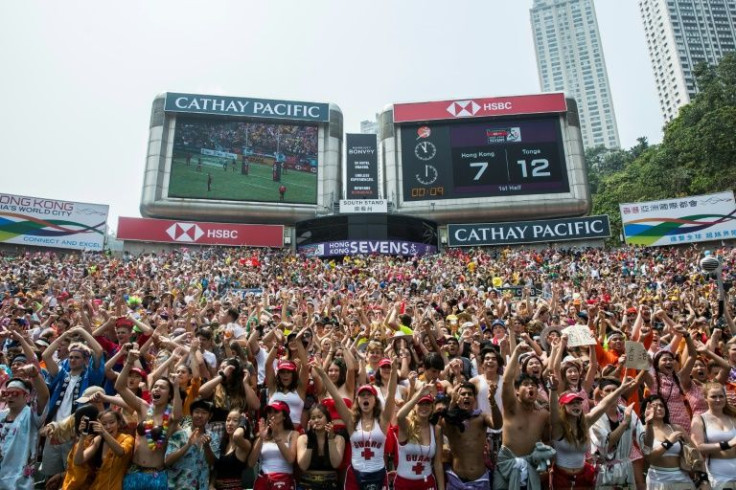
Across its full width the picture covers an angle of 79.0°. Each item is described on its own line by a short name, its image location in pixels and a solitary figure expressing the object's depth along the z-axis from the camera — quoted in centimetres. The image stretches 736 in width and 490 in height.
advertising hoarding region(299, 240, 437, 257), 3309
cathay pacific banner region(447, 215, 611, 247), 3362
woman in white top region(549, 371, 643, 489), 450
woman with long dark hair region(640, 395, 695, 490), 460
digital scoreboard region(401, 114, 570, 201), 3609
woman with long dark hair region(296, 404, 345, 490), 456
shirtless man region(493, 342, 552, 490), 443
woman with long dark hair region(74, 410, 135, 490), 423
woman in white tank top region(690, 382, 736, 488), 462
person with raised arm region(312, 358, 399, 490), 447
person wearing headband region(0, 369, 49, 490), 483
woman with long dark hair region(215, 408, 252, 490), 455
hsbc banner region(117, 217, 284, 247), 3422
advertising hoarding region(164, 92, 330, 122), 3794
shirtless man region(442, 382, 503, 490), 454
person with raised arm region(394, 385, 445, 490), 447
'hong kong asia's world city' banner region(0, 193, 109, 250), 3125
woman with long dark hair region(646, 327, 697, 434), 549
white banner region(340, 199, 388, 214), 3419
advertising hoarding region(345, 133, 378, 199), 3594
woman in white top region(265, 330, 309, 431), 522
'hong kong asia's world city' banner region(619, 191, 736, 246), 3012
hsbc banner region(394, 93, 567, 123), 3719
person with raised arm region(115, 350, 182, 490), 433
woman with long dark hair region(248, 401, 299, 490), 450
